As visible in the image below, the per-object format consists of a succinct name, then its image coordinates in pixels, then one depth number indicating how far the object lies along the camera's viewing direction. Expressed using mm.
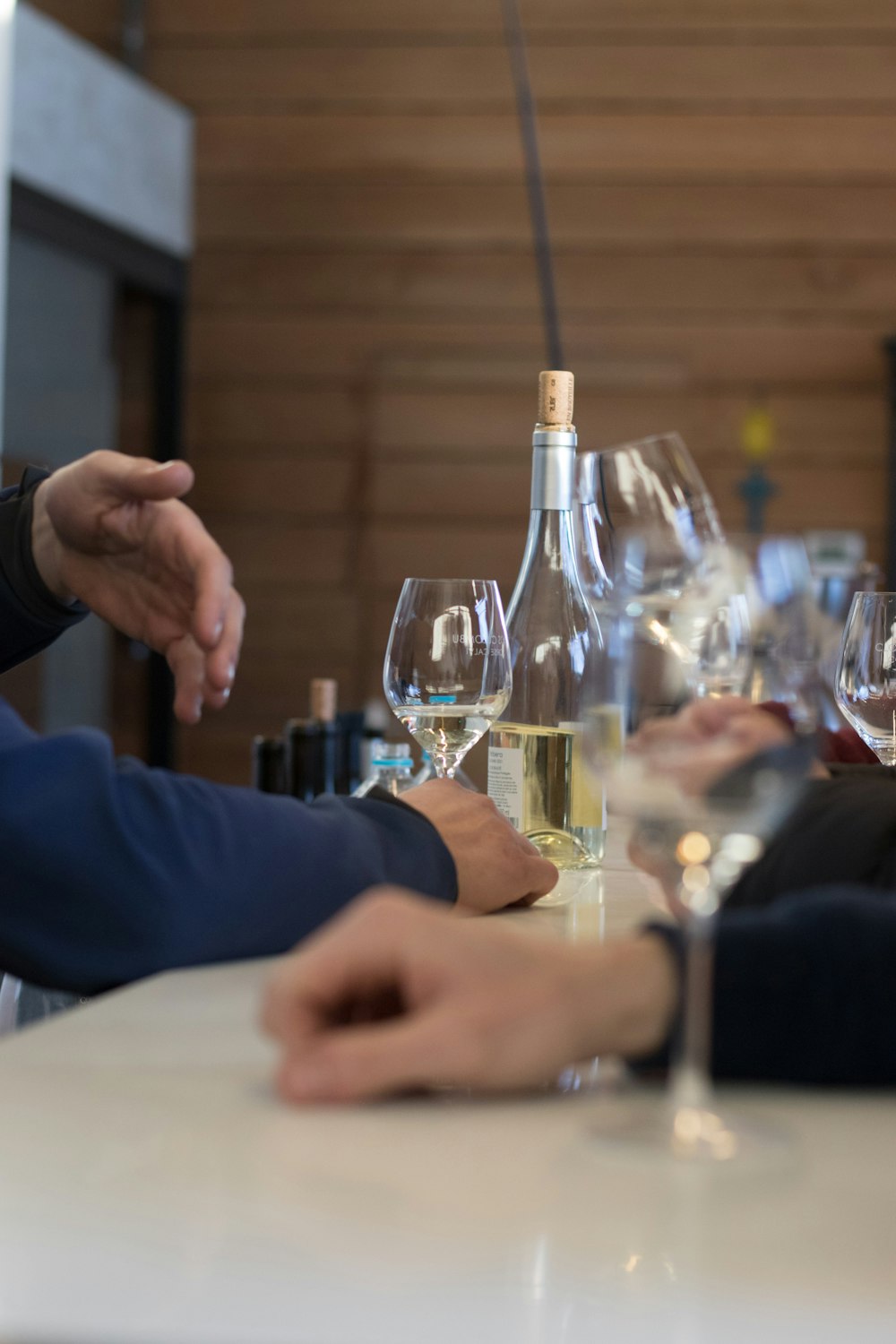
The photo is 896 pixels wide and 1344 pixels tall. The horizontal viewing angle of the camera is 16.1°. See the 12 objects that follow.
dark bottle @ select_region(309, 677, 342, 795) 2362
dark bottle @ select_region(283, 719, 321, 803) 2360
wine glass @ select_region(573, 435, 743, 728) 1435
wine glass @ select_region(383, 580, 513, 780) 1977
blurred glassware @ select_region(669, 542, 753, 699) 1480
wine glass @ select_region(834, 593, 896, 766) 2030
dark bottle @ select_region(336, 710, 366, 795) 2448
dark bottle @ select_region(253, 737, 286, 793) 2368
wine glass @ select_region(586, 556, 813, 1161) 1336
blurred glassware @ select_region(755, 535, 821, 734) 1396
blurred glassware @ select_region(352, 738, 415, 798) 2209
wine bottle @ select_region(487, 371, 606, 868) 2057
